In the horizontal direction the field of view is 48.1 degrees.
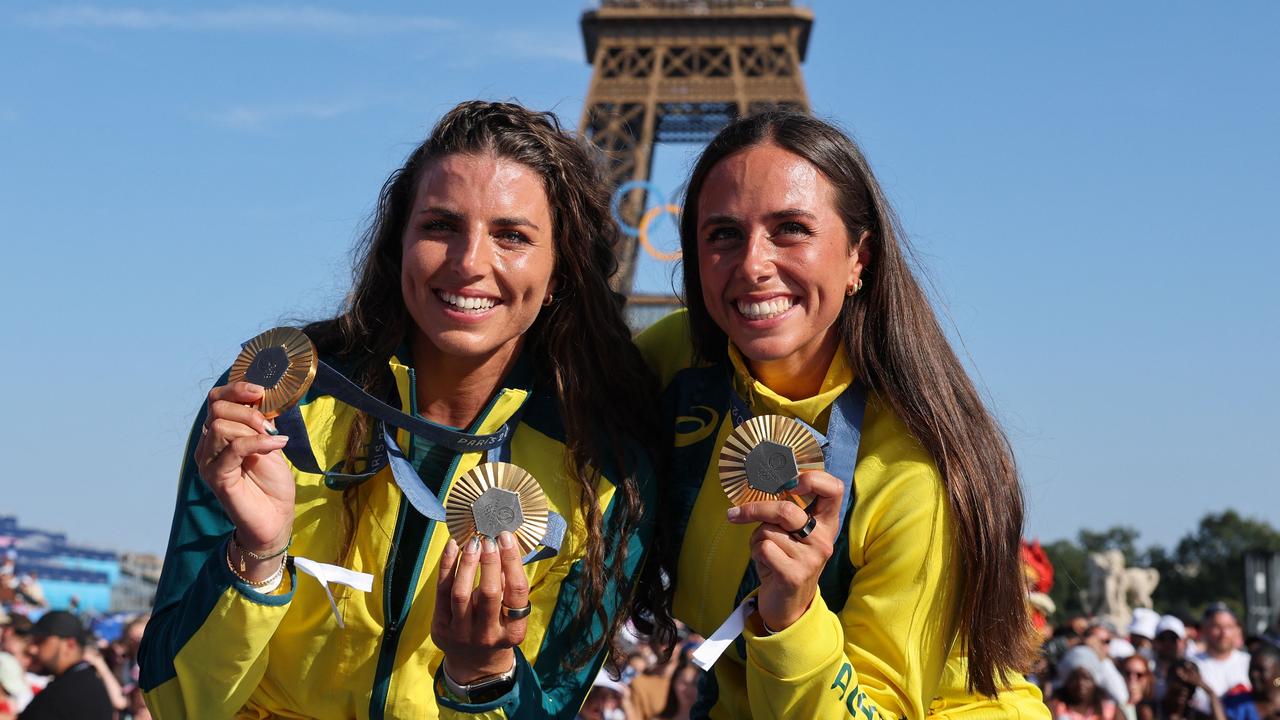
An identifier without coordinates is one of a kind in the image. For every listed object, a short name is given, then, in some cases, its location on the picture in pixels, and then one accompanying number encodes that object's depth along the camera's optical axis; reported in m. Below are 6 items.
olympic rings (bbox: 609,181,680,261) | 34.39
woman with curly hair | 3.13
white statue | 22.66
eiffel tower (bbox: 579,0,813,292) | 41.94
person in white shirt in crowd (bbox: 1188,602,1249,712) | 10.46
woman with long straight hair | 3.35
